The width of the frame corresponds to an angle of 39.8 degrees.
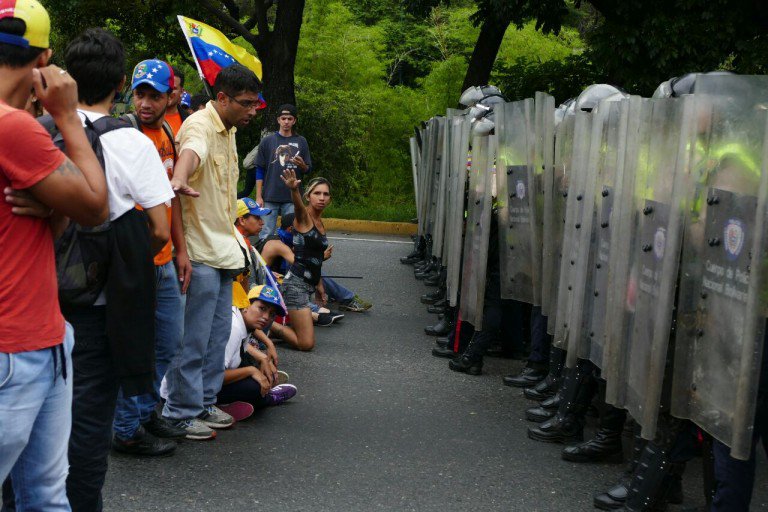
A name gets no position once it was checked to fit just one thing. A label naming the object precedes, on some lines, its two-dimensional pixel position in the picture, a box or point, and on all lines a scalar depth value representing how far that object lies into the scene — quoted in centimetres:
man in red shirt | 267
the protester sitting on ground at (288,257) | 909
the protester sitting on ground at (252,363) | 629
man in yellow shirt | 543
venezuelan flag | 714
